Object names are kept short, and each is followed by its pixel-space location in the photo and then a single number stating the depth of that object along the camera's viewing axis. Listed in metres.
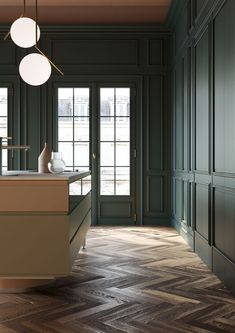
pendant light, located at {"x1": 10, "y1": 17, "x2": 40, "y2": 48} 3.69
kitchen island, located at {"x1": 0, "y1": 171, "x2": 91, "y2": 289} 2.51
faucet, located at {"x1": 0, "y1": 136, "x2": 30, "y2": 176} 2.77
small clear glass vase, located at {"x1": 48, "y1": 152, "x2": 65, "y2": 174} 3.21
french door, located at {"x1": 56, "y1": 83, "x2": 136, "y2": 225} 6.50
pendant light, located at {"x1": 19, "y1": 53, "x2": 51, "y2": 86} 3.65
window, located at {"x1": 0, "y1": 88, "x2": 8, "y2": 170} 6.48
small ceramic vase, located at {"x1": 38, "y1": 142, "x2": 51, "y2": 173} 3.49
